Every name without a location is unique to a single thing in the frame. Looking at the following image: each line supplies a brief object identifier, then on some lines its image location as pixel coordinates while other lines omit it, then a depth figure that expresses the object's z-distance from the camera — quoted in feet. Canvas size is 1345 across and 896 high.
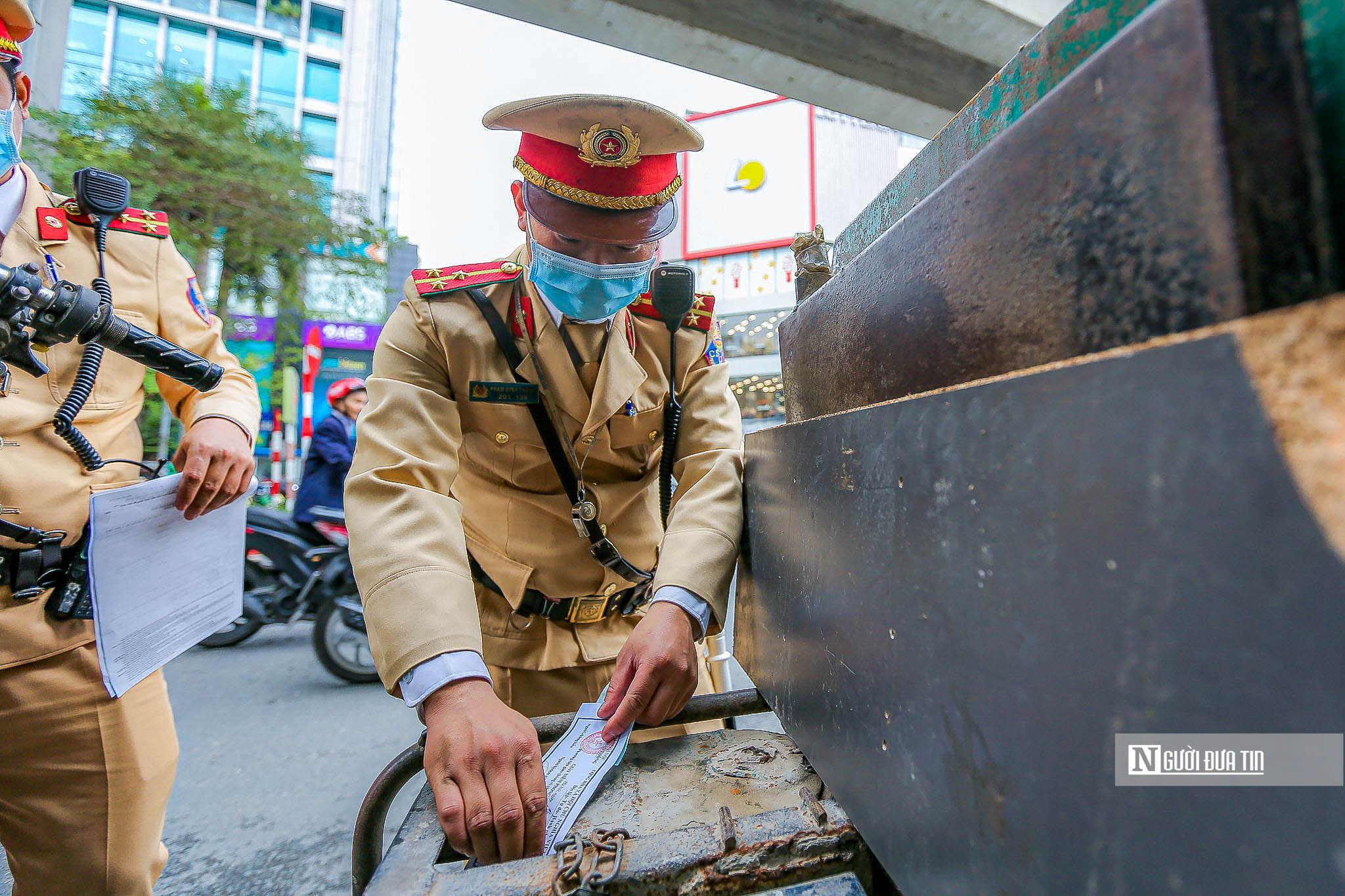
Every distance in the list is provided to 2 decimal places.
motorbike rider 13.12
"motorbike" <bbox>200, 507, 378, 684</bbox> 12.28
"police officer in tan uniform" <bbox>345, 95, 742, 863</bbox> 3.18
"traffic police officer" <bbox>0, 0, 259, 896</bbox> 3.71
